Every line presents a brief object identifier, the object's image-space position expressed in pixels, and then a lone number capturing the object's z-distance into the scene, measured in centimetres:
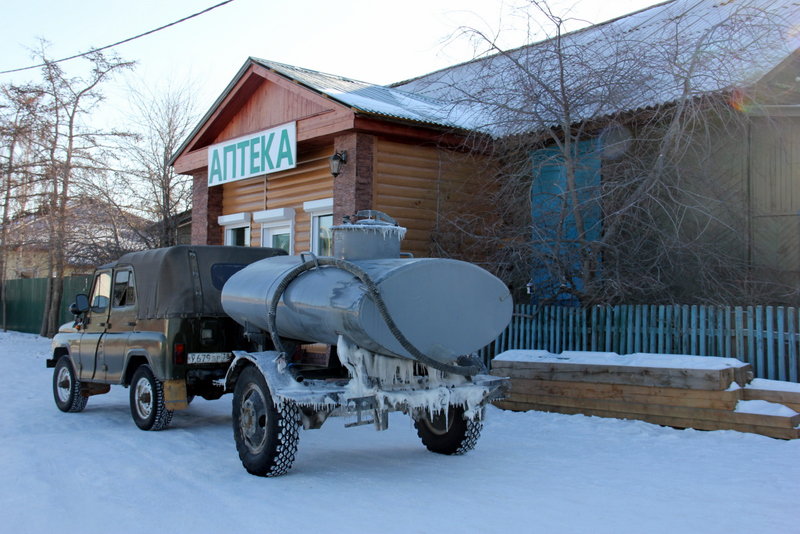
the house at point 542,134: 1057
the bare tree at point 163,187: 2347
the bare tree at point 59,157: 2258
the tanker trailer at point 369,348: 611
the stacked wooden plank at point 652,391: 793
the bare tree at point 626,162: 1024
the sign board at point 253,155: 1423
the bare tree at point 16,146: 2327
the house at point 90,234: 2234
